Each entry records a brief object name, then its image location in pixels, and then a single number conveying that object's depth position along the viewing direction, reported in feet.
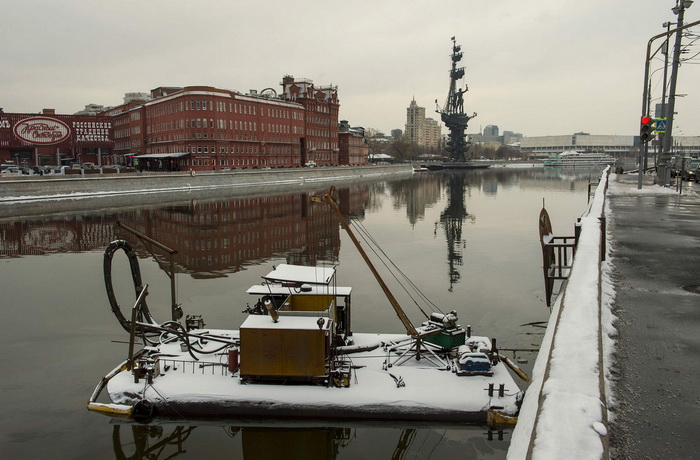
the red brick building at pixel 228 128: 301.43
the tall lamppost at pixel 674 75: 100.67
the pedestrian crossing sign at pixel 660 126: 135.46
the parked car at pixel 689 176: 177.68
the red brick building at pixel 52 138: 315.78
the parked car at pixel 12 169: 261.67
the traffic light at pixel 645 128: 95.66
